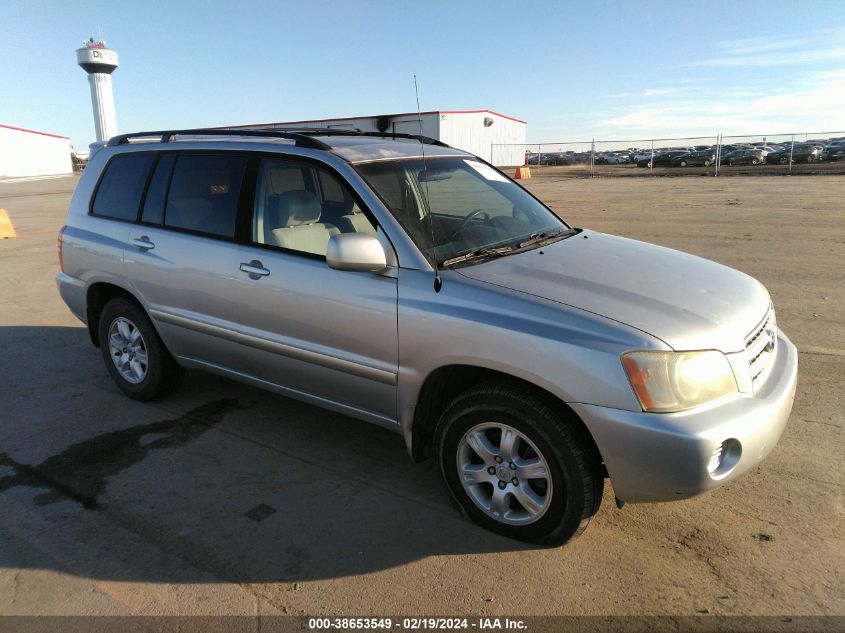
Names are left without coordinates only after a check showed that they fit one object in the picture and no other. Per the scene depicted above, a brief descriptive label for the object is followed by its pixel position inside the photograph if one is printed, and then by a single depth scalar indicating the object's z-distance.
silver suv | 2.65
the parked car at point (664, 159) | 37.47
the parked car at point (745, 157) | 34.41
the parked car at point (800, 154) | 33.19
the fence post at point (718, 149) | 31.35
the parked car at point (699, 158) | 36.03
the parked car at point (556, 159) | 48.66
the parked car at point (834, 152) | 33.69
